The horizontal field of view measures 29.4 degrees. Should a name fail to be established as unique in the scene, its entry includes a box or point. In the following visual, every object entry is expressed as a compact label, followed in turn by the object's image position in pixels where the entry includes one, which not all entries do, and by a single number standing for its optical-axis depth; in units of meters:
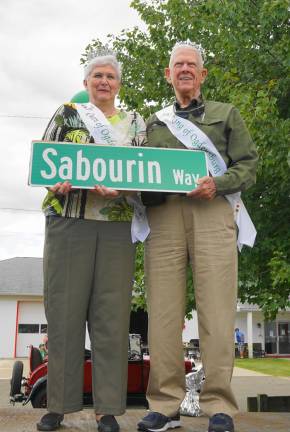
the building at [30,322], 32.97
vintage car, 7.86
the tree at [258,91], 7.20
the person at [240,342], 32.91
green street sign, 2.72
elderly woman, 2.71
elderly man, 2.70
